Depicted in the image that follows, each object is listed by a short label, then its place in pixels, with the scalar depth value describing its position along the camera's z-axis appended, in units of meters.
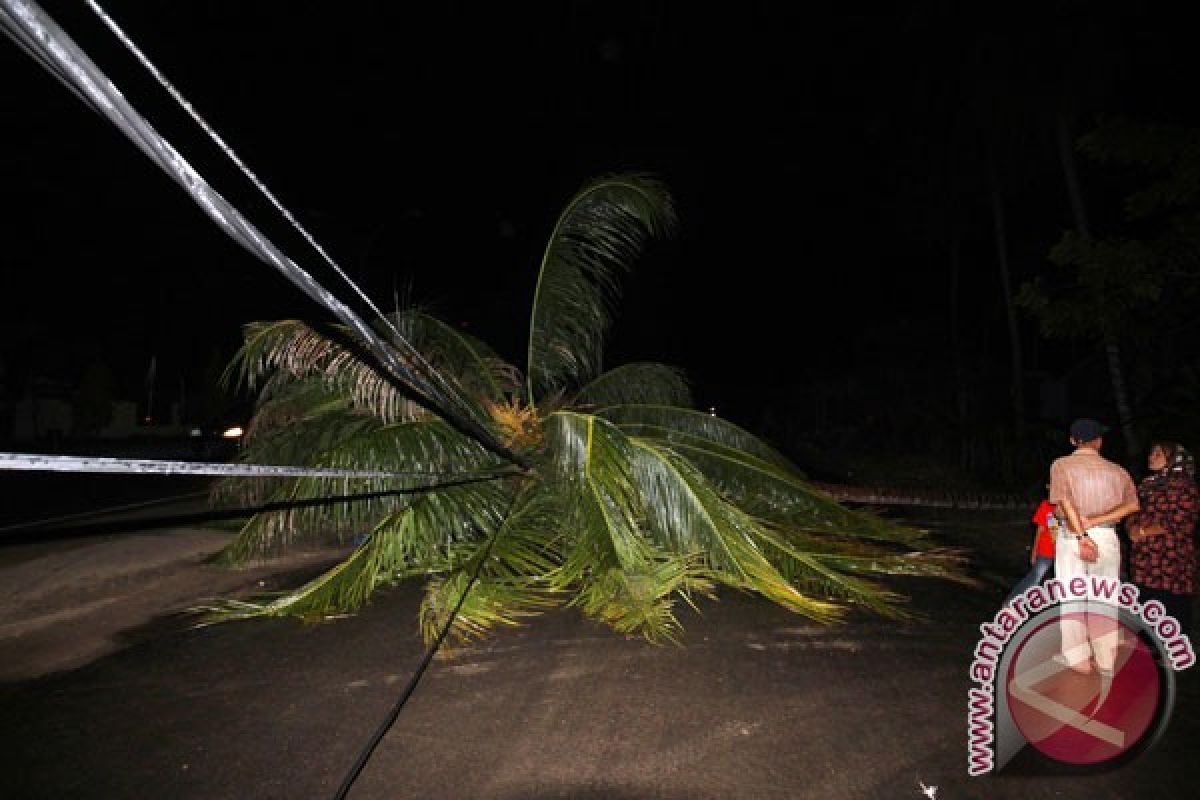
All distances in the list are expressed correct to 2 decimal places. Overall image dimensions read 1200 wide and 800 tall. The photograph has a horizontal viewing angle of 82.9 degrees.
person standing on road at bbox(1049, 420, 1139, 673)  3.67
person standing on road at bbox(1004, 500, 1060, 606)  4.05
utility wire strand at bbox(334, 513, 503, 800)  2.59
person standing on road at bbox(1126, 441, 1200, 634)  3.82
